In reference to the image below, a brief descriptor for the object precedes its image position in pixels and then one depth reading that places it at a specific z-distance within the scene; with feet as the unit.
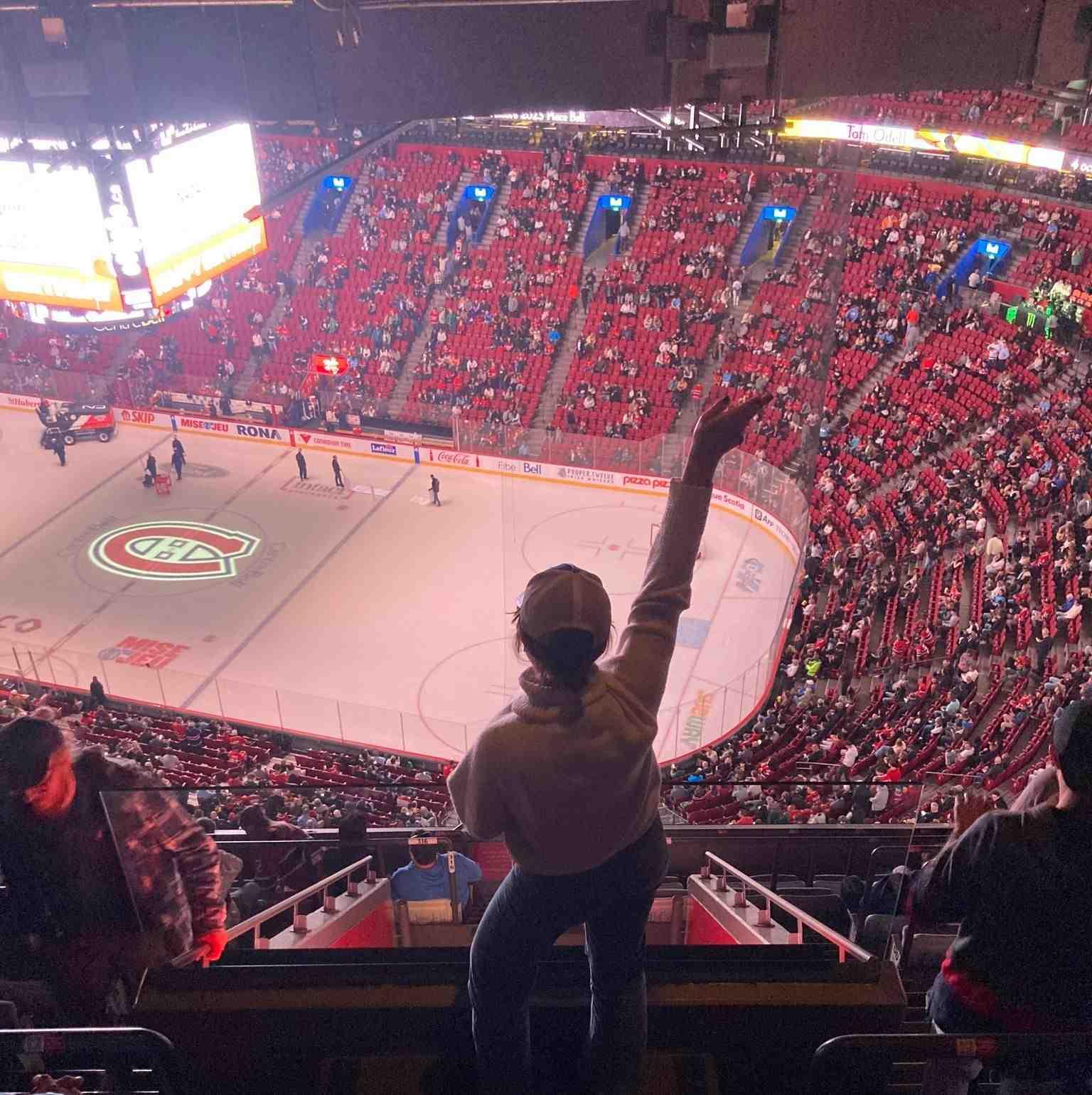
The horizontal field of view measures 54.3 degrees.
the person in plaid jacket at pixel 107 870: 8.93
